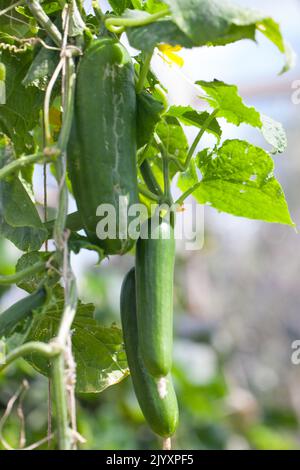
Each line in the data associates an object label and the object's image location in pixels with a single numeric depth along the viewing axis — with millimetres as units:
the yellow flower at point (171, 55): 1358
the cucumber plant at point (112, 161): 1197
